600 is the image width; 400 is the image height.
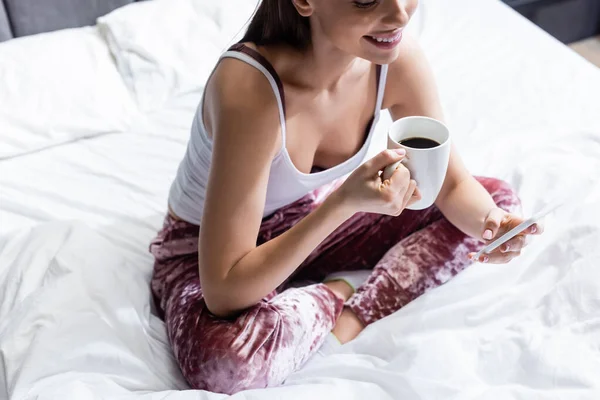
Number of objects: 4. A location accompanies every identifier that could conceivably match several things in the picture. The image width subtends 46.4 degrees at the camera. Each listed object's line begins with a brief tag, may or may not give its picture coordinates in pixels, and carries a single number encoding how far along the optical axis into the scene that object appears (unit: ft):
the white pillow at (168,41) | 5.99
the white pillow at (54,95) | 5.48
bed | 3.59
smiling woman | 3.45
